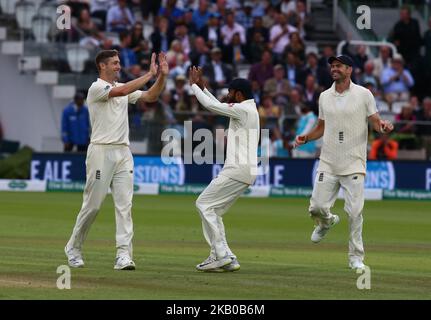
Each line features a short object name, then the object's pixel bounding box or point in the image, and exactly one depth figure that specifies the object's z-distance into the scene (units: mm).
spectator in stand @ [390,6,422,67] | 33000
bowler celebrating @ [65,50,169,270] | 13398
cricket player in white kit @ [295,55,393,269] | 13813
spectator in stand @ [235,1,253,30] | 33719
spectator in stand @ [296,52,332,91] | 31188
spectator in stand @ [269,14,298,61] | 32625
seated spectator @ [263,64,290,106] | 30344
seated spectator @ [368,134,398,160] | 29000
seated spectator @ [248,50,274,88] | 30969
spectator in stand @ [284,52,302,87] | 31391
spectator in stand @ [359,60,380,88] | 31031
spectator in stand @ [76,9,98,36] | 32000
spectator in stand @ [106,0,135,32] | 32875
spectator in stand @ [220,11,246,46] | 32469
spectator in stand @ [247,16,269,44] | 32844
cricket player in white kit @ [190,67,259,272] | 13562
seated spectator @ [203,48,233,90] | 30634
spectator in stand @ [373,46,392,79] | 31656
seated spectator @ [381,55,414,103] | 31578
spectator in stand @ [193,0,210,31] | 33000
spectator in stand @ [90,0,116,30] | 33406
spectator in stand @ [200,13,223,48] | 32344
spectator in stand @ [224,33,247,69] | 32219
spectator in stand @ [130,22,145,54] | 31344
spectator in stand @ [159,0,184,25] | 33125
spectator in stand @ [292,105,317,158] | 28344
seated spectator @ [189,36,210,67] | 31344
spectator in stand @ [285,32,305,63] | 32188
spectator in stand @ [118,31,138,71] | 31297
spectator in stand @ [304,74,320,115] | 30203
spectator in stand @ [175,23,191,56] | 31875
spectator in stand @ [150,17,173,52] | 32000
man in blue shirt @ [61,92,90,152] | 29281
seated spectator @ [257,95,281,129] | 28688
